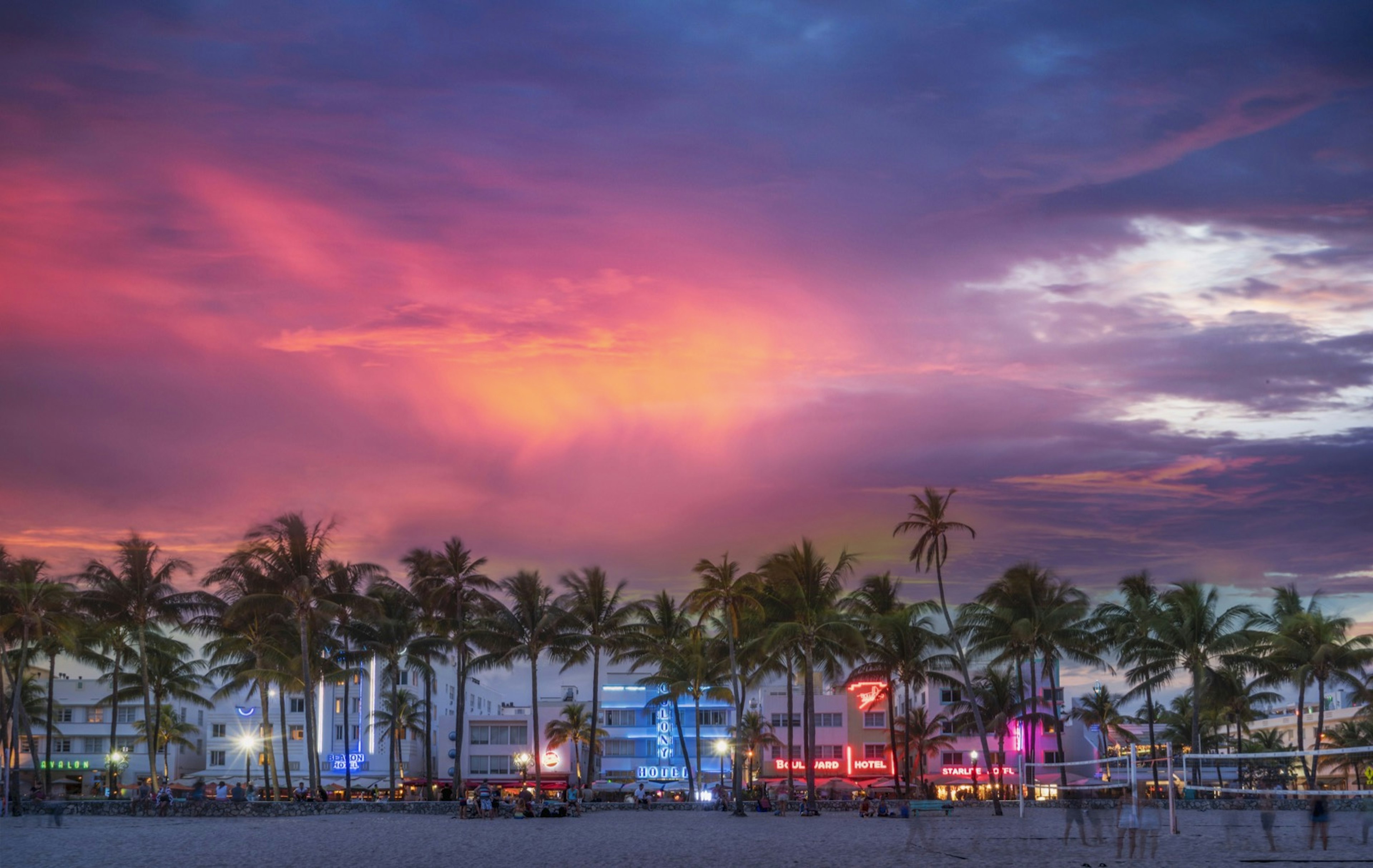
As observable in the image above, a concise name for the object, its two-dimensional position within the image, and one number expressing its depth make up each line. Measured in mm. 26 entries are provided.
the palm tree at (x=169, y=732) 105625
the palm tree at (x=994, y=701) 83125
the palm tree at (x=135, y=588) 69062
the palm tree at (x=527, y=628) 77000
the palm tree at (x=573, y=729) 103438
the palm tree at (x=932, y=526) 65000
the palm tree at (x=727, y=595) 69125
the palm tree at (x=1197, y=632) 70938
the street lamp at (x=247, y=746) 105938
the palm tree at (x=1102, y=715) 101312
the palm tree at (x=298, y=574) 64625
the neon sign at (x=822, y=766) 99625
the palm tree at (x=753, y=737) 97688
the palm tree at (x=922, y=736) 92625
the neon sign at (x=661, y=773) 106188
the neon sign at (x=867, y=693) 98062
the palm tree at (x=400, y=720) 98875
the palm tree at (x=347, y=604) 69375
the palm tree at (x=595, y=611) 78500
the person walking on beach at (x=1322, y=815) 29750
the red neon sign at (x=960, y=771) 97188
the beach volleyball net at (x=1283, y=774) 74312
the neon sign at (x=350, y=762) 101812
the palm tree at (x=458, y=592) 78312
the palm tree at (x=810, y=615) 64375
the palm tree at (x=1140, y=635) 73062
